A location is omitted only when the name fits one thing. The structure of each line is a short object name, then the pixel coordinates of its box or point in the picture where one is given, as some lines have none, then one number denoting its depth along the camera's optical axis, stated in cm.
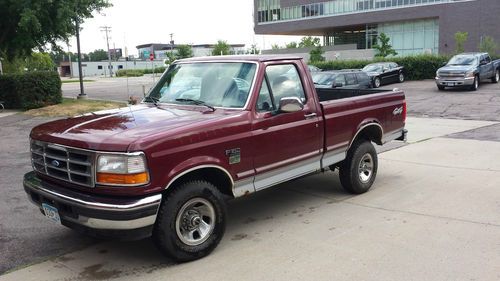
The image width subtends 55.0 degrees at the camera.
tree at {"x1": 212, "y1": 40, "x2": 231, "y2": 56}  8619
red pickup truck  412
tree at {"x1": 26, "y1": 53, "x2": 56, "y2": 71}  6943
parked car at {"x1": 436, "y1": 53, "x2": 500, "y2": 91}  2388
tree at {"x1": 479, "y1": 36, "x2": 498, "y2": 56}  4197
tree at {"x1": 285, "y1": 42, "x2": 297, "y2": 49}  9444
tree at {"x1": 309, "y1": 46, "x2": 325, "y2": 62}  5900
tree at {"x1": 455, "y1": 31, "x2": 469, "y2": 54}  4188
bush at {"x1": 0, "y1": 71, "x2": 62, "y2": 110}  2025
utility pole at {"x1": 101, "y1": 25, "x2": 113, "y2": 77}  9972
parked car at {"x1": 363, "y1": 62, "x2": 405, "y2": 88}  2928
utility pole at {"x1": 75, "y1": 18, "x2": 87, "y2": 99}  2259
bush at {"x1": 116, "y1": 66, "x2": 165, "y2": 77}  8735
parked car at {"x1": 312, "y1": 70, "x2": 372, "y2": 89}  2030
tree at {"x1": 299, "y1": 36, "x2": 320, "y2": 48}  7944
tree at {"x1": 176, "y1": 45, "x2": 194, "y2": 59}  8503
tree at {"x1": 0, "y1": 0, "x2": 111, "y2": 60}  1869
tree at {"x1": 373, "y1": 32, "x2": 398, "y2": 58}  5312
